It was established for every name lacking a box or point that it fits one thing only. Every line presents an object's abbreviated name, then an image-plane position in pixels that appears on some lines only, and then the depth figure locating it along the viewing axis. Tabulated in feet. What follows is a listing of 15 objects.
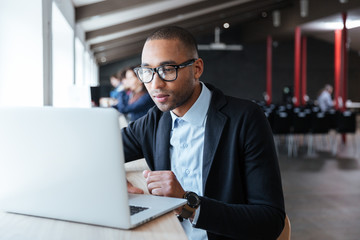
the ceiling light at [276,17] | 43.32
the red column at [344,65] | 32.48
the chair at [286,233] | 4.17
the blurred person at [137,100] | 14.14
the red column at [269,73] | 52.24
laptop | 3.04
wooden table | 3.15
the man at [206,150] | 3.79
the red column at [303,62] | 47.44
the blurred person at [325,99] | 38.45
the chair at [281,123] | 24.79
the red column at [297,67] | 43.62
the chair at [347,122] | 25.64
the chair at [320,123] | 25.44
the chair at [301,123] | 25.12
